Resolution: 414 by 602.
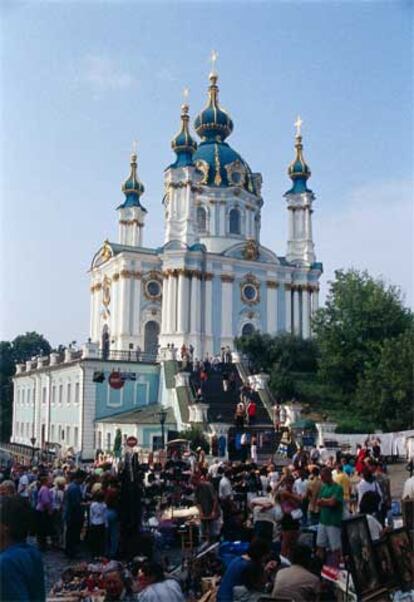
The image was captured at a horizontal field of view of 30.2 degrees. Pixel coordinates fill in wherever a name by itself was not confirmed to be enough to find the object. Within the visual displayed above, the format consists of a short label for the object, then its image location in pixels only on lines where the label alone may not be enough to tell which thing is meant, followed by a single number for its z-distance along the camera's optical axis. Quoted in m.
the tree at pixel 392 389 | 31.08
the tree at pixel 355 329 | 37.81
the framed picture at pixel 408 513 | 9.47
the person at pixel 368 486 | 11.70
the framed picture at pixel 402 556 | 7.84
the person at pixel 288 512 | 9.43
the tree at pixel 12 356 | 63.59
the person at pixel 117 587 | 8.66
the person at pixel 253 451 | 25.12
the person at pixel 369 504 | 11.23
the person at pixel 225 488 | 13.39
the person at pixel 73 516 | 12.72
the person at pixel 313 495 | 12.01
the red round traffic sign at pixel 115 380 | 37.06
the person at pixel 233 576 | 7.01
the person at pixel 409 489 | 10.82
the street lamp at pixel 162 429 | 28.74
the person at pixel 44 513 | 13.30
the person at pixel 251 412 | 28.59
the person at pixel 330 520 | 9.93
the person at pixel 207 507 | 11.73
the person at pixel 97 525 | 12.23
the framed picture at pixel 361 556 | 7.34
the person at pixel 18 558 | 4.71
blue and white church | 40.09
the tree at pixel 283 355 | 40.50
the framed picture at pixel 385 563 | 7.65
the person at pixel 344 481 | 12.79
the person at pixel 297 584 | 6.33
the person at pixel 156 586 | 6.07
